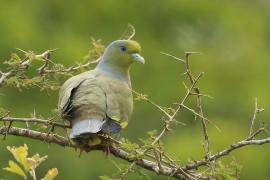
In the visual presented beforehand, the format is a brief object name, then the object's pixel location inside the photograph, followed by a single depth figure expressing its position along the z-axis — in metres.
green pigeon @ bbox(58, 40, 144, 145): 11.52
